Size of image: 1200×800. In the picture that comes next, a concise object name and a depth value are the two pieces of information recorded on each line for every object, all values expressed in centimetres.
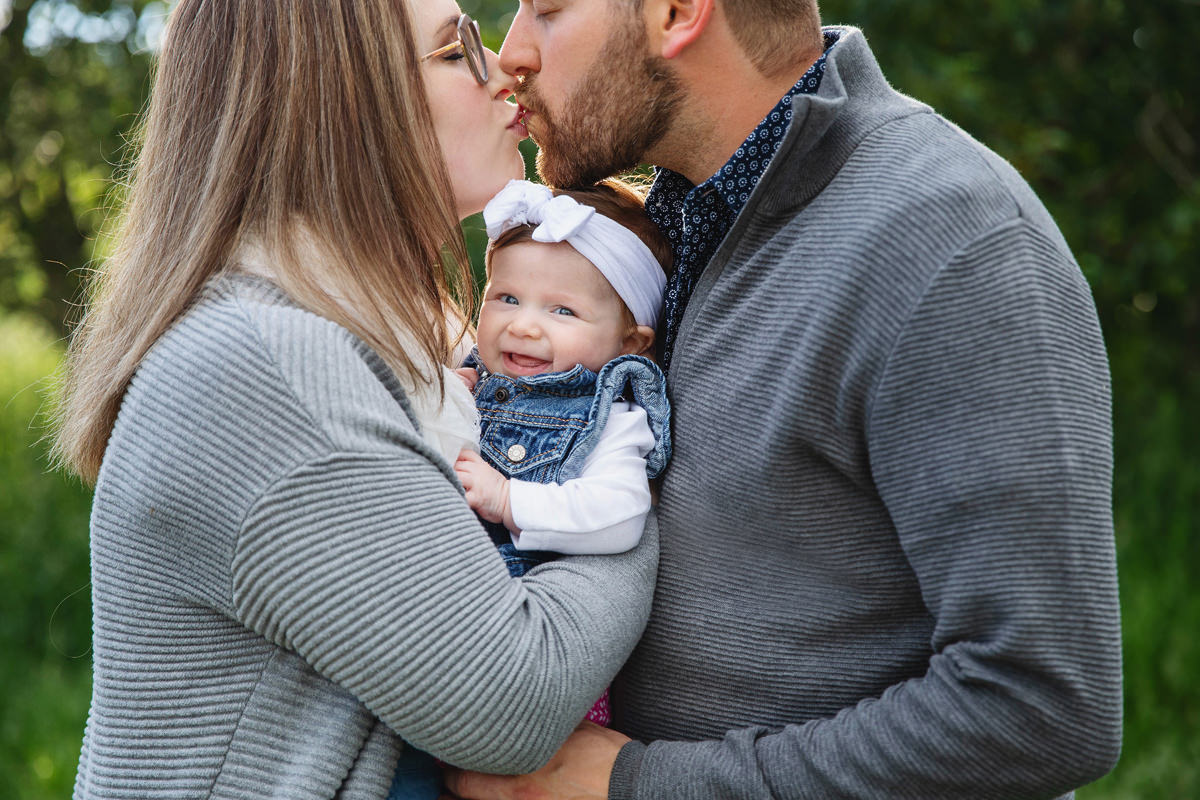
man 160
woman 161
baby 194
